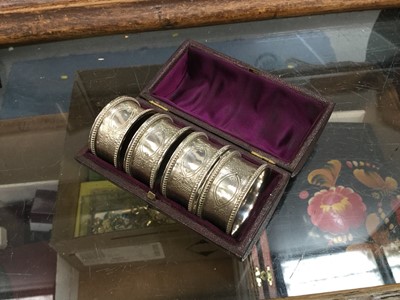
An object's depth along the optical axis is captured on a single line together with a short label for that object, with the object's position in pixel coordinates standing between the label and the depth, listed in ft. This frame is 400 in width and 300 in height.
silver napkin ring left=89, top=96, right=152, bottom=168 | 0.65
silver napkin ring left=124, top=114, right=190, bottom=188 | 0.62
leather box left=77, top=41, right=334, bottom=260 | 0.63
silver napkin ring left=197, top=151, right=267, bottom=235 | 0.59
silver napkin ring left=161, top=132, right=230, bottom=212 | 0.60
